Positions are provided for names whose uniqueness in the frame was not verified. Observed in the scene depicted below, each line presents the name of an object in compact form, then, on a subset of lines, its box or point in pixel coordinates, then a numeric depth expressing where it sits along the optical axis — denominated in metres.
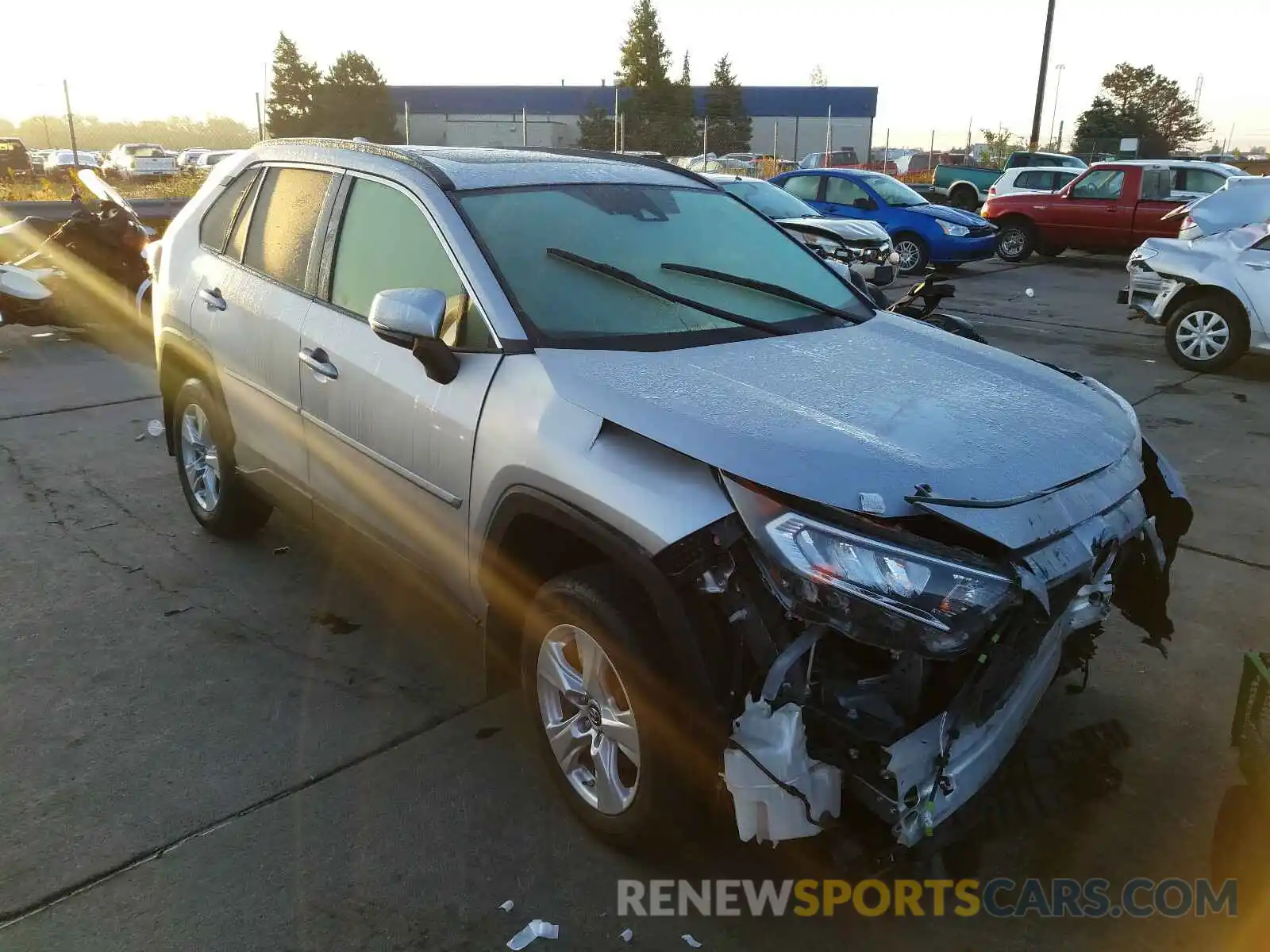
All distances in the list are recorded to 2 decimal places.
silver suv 2.22
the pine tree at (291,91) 52.19
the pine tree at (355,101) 50.78
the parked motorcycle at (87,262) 9.89
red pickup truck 15.83
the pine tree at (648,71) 55.75
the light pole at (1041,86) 29.93
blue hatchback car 15.39
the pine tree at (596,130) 52.09
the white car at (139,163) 31.92
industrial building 58.03
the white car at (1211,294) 8.59
